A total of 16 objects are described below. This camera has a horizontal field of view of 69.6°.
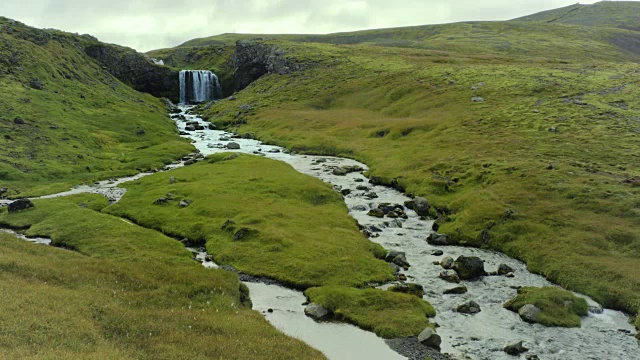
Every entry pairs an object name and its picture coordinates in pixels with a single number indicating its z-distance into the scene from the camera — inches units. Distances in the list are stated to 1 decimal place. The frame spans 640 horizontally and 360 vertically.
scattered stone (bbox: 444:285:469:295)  1384.1
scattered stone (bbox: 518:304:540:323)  1224.2
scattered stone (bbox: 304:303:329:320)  1241.4
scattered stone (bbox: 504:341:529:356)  1064.8
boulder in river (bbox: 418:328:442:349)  1097.5
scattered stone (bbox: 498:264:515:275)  1551.4
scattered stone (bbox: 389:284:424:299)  1355.8
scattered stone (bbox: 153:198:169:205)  2201.5
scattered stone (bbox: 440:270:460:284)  1466.5
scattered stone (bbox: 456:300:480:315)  1266.0
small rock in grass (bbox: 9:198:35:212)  2012.3
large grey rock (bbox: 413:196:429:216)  2187.5
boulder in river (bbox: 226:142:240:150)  4035.4
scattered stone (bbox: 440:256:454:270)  1567.8
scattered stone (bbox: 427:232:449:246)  1827.0
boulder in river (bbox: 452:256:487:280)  1492.4
